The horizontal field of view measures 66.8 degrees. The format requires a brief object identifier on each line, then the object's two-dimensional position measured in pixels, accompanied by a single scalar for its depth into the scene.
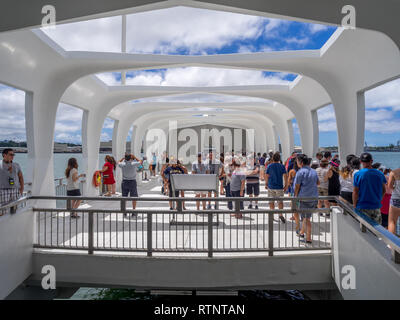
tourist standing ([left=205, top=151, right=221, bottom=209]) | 8.49
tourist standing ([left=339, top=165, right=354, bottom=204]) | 6.25
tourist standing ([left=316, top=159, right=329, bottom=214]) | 7.29
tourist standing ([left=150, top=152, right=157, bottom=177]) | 19.14
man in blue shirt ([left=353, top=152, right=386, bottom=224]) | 4.71
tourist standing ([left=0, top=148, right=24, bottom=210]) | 6.06
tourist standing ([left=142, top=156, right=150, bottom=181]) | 18.41
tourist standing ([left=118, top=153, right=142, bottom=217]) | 7.91
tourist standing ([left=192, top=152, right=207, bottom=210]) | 8.57
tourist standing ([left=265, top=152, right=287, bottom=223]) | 7.04
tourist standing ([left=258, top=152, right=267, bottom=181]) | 16.58
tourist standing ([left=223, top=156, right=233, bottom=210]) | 8.48
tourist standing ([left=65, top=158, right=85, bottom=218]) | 7.69
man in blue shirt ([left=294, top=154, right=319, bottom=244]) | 5.59
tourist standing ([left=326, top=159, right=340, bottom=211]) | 7.25
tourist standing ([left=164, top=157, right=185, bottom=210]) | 7.91
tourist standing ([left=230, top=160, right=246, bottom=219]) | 7.64
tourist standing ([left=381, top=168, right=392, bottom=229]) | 6.05
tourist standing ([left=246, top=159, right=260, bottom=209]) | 8.42
